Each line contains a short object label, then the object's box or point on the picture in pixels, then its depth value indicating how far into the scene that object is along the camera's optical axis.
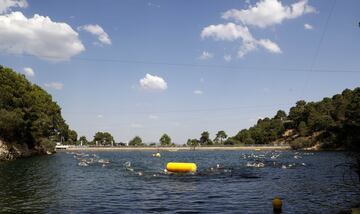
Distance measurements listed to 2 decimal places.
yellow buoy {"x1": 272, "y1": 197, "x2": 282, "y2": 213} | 24.70
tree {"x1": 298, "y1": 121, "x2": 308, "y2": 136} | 187.27
